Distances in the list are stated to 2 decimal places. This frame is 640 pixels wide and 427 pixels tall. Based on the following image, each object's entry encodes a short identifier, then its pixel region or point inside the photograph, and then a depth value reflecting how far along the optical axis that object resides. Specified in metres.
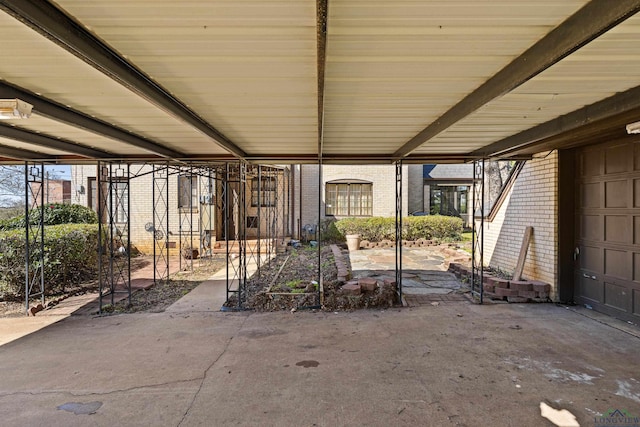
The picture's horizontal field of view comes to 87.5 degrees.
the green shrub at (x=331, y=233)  14.69
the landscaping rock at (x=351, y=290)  6.18
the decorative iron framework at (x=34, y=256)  6.01
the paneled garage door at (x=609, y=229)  4.91
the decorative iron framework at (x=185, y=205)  12.22
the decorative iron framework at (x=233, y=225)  6.42
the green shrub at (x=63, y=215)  9.37
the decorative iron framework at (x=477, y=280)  6.16
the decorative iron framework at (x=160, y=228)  11.14
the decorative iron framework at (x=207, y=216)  12.09
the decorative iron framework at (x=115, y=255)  6.14
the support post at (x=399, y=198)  6.41
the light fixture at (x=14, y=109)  2.88
